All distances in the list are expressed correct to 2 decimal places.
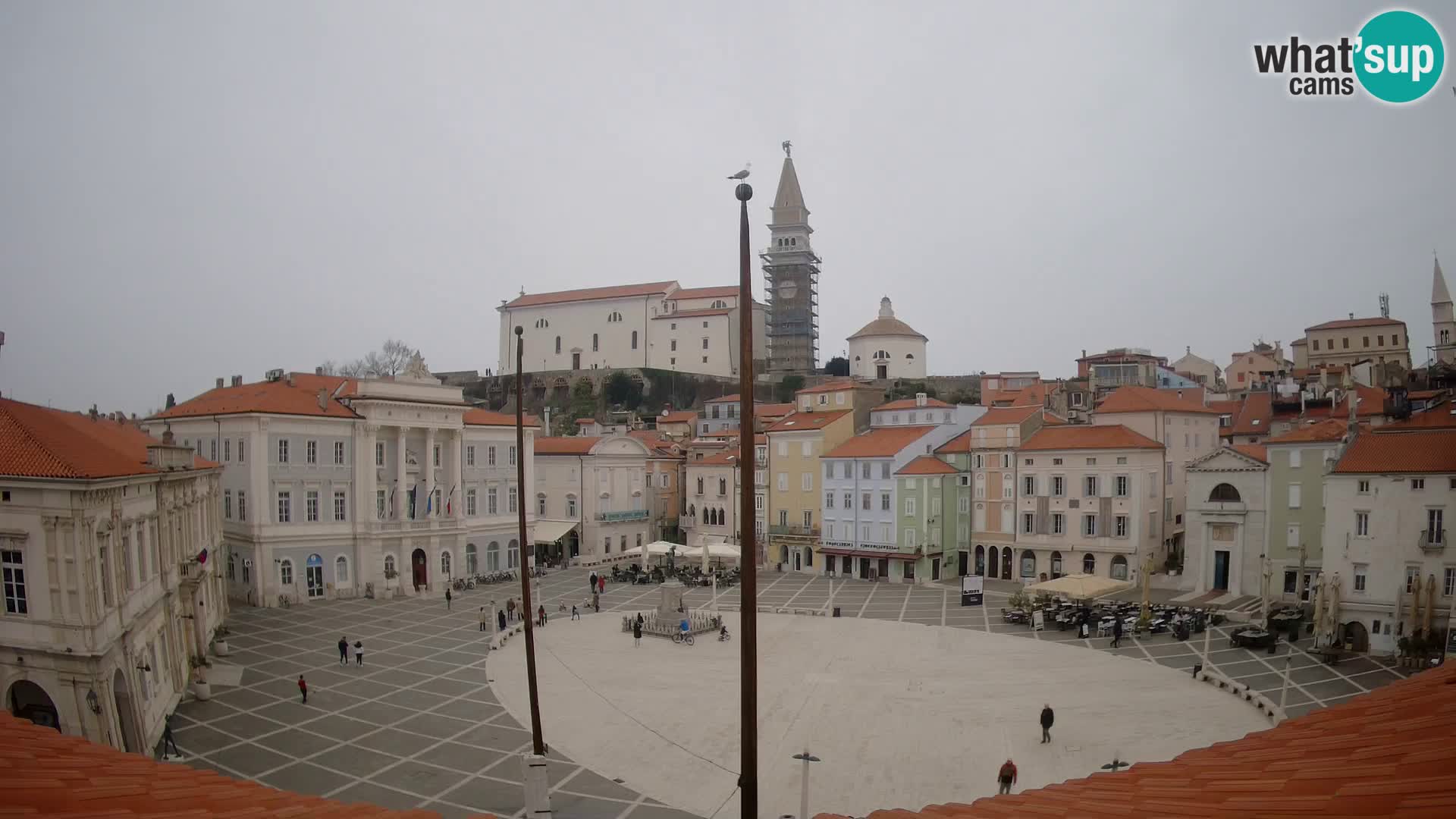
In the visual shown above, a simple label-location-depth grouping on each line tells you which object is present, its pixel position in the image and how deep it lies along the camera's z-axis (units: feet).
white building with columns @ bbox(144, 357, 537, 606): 146.72
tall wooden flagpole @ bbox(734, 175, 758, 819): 27.22
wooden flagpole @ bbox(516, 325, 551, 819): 52.70
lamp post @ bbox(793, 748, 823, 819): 54.08
